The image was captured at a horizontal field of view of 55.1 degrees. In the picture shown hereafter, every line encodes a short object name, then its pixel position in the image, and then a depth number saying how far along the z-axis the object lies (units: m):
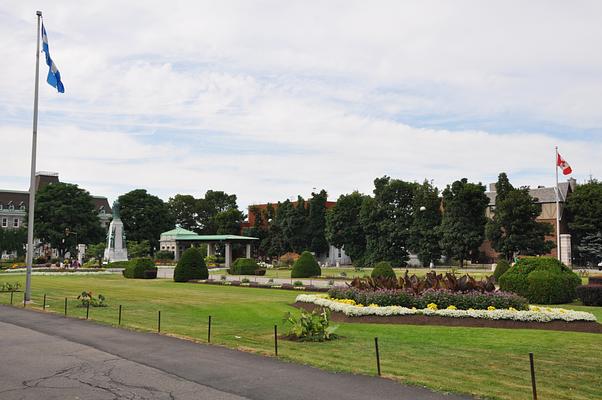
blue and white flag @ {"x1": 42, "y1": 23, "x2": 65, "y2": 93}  24.48
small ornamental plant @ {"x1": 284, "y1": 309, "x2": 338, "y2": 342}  14.62
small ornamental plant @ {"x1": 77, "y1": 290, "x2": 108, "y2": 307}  23.57
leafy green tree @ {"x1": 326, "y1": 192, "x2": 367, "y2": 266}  87.44
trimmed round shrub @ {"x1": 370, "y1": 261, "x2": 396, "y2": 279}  37.46
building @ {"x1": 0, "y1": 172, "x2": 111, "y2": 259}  124.54
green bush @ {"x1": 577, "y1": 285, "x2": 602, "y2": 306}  24.33
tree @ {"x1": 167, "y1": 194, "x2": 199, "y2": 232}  119.62
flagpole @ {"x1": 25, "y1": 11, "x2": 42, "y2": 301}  24.78
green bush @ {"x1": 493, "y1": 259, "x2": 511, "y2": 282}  38.78
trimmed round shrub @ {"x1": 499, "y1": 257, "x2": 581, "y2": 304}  25.06
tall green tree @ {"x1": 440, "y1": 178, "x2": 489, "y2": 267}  70.81
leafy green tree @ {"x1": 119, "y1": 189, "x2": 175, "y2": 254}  98.31
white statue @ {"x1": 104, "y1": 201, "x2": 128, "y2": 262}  73.94
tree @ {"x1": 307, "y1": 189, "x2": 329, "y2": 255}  95.81
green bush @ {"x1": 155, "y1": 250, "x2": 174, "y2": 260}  88.81
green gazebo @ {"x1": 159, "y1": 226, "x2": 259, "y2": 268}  74.75
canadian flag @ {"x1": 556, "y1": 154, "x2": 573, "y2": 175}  40.56
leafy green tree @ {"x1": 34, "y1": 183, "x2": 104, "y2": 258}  86.94
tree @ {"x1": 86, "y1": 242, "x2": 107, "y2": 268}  79.50
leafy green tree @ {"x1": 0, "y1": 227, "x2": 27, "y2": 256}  93.12
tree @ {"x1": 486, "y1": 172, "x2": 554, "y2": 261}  65.31
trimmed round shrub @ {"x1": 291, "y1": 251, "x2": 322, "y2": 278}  50.94
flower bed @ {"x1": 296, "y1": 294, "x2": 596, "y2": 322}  17.91
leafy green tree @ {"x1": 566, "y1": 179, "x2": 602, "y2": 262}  72.19
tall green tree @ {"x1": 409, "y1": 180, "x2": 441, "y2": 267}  75.31
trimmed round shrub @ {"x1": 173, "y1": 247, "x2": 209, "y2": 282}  45.97
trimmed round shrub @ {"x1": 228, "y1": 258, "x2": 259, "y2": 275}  56.88
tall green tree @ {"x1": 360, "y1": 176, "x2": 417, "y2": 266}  79.81
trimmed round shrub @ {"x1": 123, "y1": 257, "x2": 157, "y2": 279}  51.09
